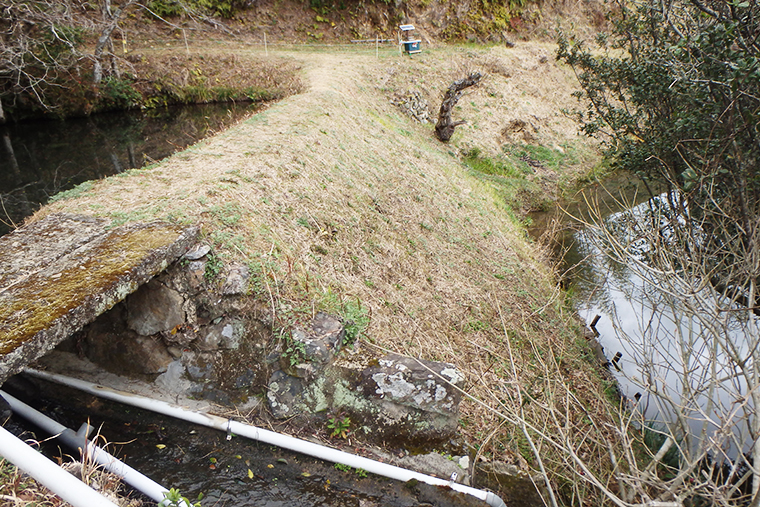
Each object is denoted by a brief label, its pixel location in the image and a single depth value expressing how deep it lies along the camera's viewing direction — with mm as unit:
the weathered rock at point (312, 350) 4777
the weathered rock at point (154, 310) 5105
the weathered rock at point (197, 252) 5234
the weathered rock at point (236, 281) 5156
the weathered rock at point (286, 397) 4836
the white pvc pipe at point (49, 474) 2117
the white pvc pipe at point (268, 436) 4438
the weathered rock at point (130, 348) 5168
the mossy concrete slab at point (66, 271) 3643
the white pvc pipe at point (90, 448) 3557
